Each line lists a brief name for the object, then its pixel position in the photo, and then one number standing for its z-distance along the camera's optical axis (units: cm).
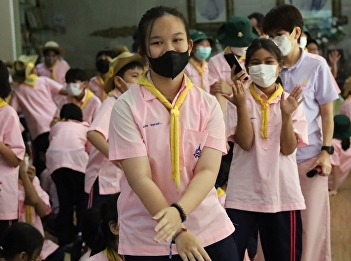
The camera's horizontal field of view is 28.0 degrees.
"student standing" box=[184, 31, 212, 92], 538
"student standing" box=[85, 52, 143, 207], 377
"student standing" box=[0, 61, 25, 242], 378
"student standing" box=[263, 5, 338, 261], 357
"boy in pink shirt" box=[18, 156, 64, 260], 427
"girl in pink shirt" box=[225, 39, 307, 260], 314
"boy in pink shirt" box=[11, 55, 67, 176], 634
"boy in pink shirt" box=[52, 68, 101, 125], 591
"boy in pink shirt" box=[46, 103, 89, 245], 525
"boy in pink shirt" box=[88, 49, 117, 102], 692
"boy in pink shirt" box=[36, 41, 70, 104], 757
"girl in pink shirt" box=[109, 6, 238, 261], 215
